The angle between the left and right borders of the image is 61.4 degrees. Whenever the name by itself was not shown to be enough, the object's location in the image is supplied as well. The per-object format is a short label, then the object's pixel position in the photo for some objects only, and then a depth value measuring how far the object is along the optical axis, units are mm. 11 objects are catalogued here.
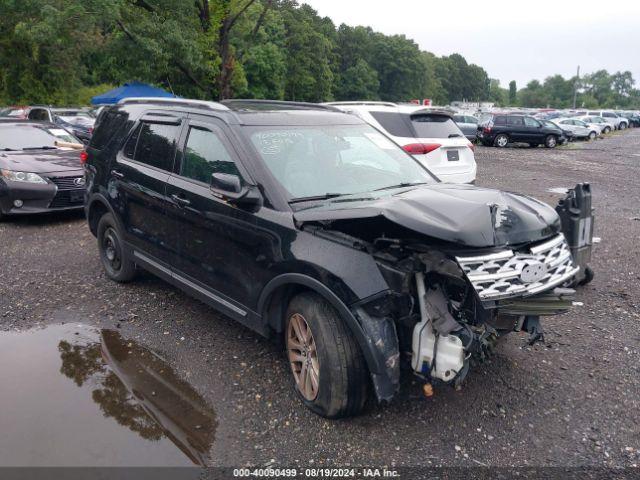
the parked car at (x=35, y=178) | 8297
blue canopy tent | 21562
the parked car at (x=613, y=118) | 45581
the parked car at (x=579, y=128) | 33469
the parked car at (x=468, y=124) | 27500
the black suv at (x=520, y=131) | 26141
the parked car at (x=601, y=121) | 41094
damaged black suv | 3008
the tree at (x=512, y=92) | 177750
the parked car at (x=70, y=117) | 17250
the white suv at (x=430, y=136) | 8062
